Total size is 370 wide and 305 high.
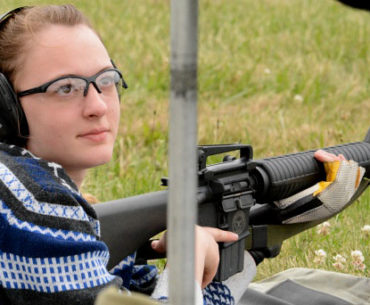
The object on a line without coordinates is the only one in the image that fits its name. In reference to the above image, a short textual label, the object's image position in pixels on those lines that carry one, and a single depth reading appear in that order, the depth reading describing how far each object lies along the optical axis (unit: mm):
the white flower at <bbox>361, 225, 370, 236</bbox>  5597
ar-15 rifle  3546
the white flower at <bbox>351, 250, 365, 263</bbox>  5244
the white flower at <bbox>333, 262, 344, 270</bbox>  5272
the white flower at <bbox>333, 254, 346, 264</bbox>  5319
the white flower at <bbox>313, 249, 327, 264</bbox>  5376
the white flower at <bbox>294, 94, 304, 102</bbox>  9015
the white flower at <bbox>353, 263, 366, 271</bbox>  5272
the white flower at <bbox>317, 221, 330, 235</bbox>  5722
